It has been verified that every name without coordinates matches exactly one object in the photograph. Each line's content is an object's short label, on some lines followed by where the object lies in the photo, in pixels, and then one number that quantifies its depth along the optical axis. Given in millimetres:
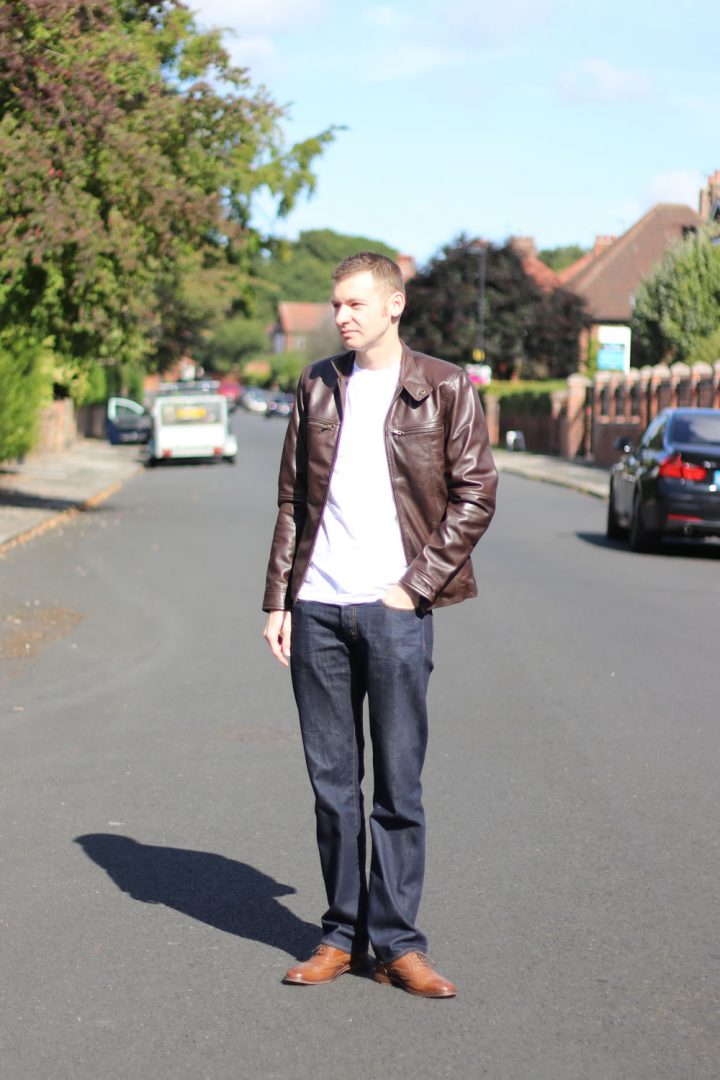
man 4445
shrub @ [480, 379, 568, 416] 55969
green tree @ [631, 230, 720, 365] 57688
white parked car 42500
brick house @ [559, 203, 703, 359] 87125
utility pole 67625
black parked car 18547
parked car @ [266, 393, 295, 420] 103000
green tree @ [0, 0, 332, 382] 20391
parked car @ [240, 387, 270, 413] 123000
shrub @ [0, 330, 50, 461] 27172
